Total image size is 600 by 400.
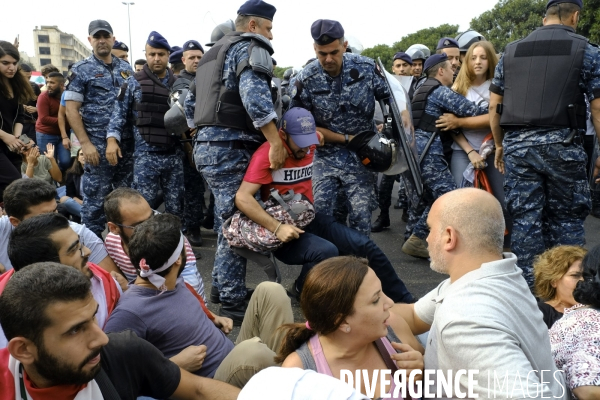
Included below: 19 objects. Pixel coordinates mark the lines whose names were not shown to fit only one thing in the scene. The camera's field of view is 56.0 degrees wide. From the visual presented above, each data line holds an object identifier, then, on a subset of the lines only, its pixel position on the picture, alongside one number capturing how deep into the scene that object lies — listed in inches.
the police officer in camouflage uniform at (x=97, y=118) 204.5
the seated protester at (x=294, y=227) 138.0
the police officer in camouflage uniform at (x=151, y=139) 204.2
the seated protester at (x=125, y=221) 121.5
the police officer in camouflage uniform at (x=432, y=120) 191.6
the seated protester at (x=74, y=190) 230.7
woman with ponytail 70.9
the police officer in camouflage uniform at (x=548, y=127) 150.5
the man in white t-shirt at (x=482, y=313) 60.4
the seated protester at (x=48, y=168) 248.8
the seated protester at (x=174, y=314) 85.7
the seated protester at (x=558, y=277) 106.4
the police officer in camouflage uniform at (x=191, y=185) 228.5
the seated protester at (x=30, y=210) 121.0
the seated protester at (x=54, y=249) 91.0
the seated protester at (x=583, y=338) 74.2
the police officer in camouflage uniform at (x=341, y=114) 165.5
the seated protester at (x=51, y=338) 62.6
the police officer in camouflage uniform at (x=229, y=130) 146.7
